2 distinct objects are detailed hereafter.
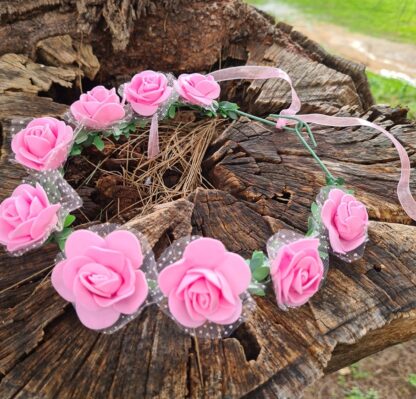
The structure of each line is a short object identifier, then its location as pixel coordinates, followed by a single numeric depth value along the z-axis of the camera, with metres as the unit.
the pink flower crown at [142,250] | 0.26
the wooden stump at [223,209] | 0.26
